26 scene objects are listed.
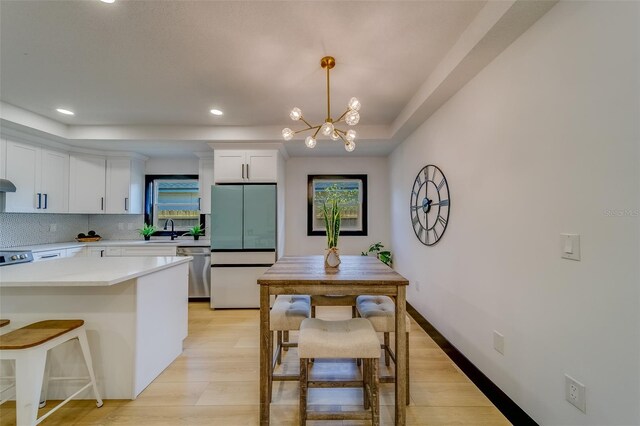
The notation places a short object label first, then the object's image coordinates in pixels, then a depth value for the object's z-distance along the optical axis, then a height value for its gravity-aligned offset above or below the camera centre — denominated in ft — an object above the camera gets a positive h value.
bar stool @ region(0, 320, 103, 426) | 4.64 -2.58
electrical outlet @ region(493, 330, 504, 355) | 5.82 -2.74
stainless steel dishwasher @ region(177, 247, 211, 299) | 13.10 -2.67
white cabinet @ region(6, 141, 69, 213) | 10.75 +1.72
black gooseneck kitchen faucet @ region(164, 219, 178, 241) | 14.69 -0.76
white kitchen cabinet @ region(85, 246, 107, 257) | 12.81 -1.61
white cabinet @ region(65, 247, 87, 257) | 12.07 -1.60
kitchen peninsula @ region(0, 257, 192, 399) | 5.93 -2.20
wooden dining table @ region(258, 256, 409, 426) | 5.14 -1.44
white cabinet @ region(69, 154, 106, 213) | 13.08 +1.72
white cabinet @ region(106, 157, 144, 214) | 13.79 +1.71
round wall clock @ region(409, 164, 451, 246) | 8.50 +0.48
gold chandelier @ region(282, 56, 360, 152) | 6.40 +2.47
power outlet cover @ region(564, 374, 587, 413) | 4.09 -2.75
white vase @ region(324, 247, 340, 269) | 6.40 -0.96
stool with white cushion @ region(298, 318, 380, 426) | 4.73 -2.38
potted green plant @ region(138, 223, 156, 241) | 14.14 -0.76
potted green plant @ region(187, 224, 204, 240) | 14.20 -0.75
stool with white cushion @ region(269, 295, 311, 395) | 5.87 -2.25
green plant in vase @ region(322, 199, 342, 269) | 6.41 -0.42
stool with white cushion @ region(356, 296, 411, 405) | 5.90 -2.20
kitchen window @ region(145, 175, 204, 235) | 15.29 +0.92
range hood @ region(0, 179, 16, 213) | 10.00 +1.07
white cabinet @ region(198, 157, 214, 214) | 14.21 +2.02
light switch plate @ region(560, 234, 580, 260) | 4.16 -0.44
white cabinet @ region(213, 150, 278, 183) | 12.43 +2.44
